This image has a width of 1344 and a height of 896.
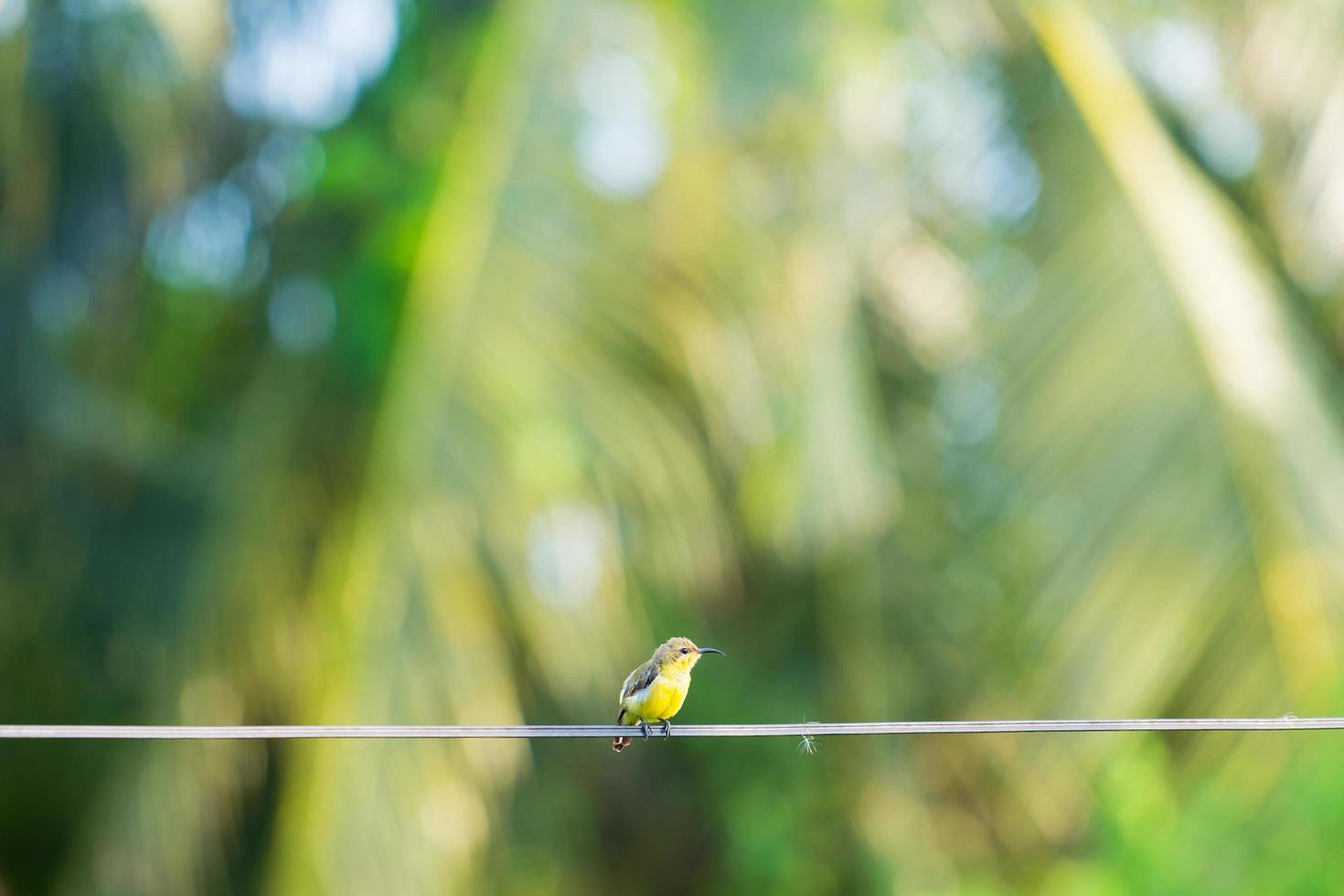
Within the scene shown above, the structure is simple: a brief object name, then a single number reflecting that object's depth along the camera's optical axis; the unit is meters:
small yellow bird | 9.37
